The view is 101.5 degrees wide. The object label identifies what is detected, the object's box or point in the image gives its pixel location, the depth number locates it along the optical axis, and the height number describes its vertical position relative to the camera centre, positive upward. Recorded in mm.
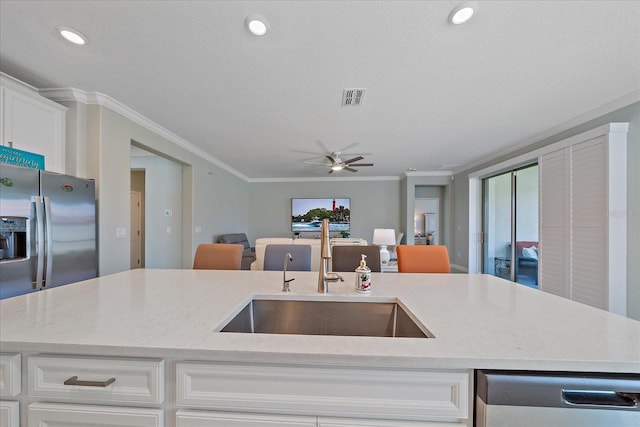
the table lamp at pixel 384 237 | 3590 -324
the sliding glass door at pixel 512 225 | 4273 -204
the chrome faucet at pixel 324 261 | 1258 -237
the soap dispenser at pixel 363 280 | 1283 -328
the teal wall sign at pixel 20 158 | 2141 +477
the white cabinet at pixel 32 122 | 2170 +820
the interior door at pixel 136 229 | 5586 -346
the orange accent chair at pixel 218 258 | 2229 -383
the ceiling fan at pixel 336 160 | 4809 +1019
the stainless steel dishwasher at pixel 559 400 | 656 -471
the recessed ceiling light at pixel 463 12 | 1536 +1227
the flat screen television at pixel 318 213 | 7453 +17
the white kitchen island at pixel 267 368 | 686 -425
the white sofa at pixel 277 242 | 3783 -526
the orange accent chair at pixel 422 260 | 2082 -369
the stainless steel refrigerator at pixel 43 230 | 1937 -143
